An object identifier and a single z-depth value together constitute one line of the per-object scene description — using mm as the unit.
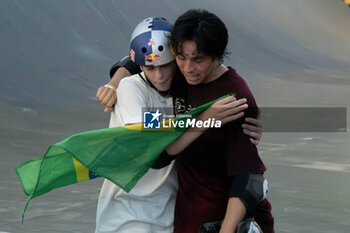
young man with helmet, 8195
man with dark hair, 8048
